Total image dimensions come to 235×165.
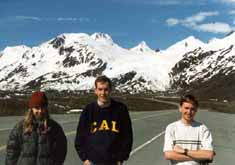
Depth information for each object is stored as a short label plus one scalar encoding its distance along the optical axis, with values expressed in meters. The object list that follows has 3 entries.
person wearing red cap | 3.32
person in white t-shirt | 3.36
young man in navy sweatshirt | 3.61
